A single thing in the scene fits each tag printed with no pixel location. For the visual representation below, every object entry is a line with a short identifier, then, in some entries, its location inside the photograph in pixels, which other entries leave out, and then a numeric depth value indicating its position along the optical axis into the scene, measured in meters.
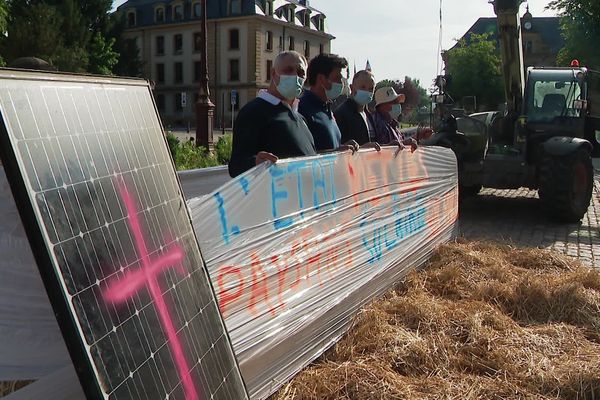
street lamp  16.89
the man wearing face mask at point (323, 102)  4.78
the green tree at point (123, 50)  45.47
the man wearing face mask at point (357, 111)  5.75
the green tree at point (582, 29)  35.72
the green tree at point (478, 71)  36.40
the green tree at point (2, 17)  16.96
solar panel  1.56
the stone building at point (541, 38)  90.62
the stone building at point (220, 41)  66.94
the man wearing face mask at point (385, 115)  6.52
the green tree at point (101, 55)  39.91
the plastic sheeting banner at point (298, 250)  3.03
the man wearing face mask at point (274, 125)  3.72
